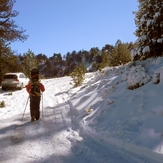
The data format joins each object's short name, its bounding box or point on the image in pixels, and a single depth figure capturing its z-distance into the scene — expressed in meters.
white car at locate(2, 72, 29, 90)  20.48
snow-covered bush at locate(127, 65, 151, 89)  8.49
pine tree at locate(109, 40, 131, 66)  32.28
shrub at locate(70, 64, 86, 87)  19.06
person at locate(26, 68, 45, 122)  8.77
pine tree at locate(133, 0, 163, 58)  11.47
